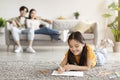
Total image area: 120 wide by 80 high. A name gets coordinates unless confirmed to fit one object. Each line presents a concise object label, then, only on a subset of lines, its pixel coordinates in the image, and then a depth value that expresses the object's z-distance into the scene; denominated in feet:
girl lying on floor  8.47
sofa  17.06
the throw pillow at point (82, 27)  17.41
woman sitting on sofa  16.73
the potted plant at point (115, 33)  16.81
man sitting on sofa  16.71
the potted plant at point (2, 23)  20.15
